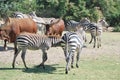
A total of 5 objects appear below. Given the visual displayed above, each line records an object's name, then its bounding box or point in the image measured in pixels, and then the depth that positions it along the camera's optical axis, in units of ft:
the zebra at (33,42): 39.40
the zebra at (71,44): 38.32
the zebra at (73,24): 66.66
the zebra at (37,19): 65.41
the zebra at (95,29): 65.18
